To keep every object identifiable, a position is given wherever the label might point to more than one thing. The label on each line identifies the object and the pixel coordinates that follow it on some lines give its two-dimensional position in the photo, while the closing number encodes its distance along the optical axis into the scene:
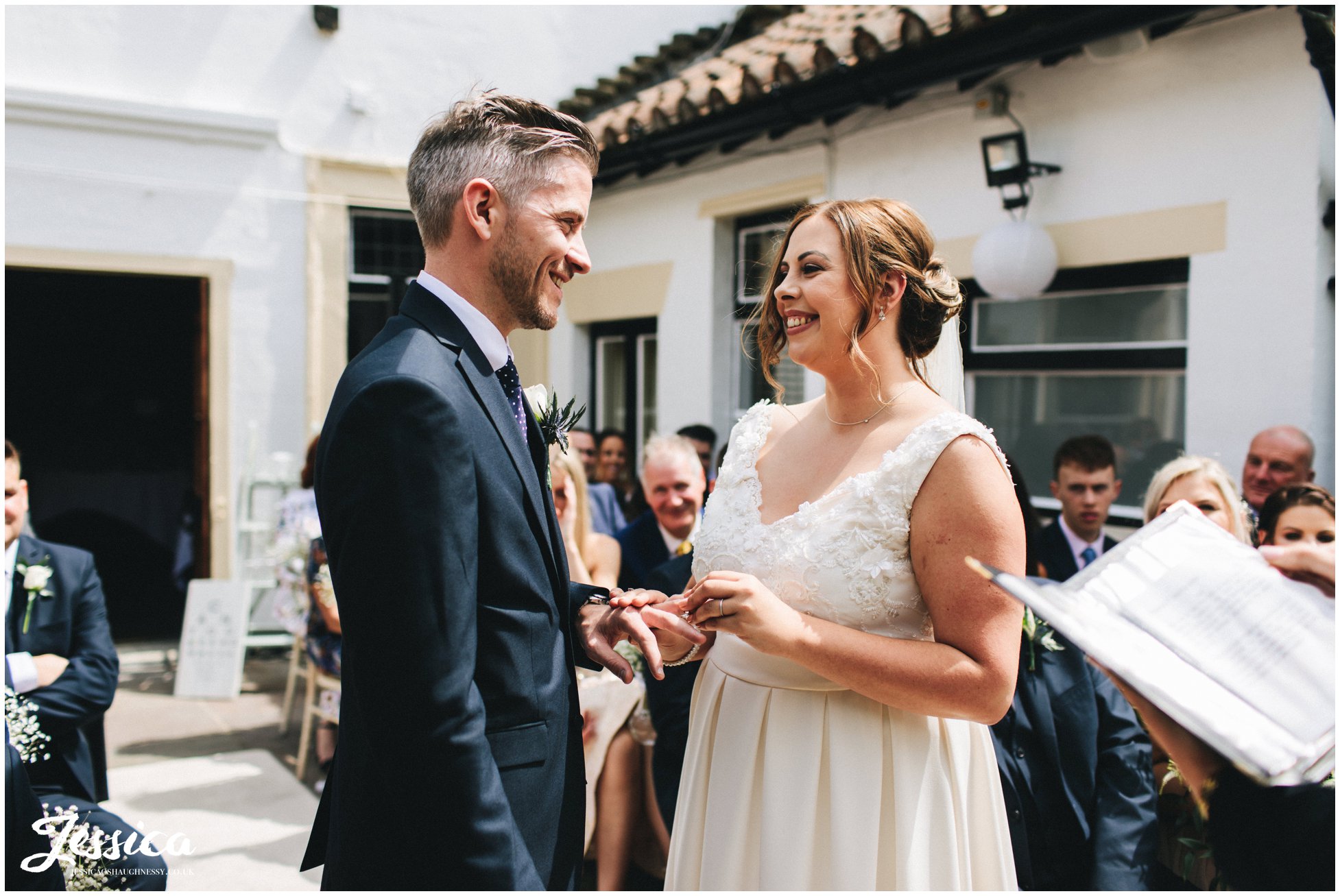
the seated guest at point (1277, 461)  3.78
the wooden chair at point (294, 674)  5.80
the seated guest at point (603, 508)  5.73
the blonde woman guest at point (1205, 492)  3.35
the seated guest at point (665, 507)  4.45
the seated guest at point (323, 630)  4.81
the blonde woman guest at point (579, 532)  4.34
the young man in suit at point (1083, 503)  4.24
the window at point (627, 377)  8.24
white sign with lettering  6.52
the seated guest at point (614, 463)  7.07
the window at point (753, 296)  6.83
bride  1.79
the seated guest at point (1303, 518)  2.73
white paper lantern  4.78
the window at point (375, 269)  8.35
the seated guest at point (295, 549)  5.61
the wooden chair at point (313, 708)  4.97
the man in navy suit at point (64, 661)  2.95
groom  1.42
